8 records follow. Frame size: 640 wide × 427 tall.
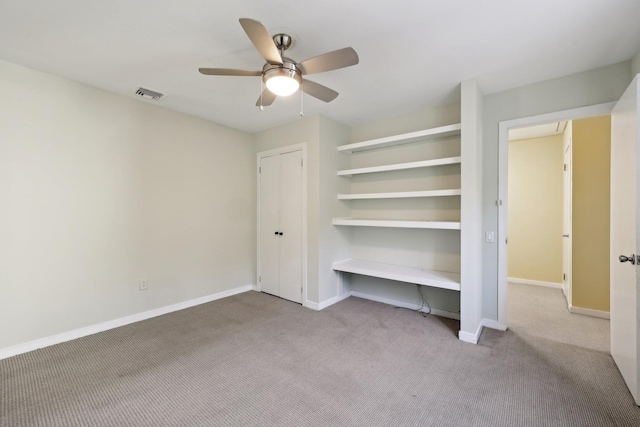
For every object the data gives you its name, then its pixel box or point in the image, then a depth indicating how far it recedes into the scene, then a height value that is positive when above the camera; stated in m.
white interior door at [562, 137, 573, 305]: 3.49 -0.23
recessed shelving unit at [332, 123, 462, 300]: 2.92 +0.16
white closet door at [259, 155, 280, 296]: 3.95 -0.21
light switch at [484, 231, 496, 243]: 2.86 -0.31
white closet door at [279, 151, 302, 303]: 3.65 -0.22
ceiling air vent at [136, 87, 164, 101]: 2.80 +1.27
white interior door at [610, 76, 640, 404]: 1.75 -0.21
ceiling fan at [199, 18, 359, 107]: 1.60 +0.96
